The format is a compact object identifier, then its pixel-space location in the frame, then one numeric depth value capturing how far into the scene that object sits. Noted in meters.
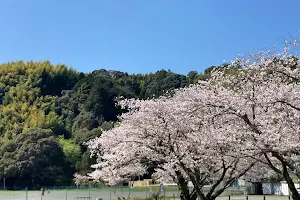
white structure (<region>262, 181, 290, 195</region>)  32.53
